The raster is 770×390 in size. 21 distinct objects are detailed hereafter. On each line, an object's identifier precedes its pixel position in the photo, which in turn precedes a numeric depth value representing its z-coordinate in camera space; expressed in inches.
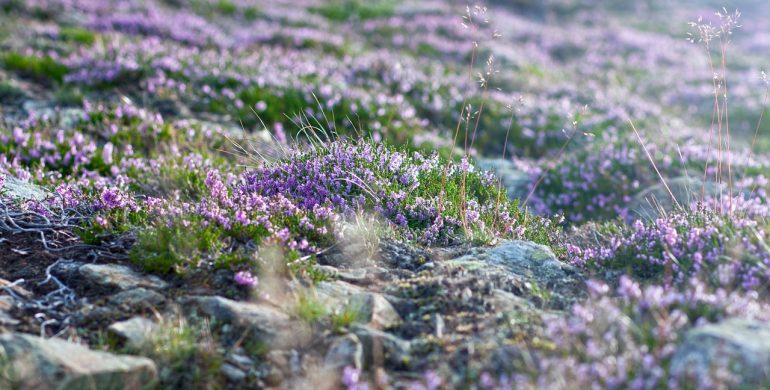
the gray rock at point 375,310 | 161.9
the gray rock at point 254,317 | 158.1
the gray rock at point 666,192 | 306.5
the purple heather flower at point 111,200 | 211.9
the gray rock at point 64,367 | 132.3
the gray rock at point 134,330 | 153.1
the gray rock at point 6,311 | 160.2
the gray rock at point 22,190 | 223.3
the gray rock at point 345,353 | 146.0
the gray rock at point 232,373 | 147.5
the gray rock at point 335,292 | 168.7
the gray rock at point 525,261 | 191.2
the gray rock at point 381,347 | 149.9
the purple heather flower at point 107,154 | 307.7
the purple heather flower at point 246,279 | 174.1
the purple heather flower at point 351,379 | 135.0
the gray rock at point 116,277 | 178.9
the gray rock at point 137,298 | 171.0
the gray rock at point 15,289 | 173.8
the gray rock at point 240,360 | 150.9
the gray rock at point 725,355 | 125.0
